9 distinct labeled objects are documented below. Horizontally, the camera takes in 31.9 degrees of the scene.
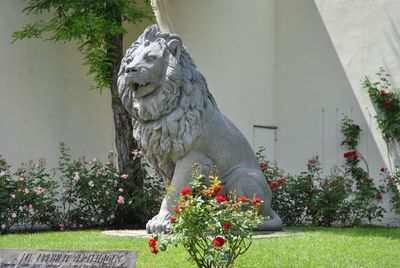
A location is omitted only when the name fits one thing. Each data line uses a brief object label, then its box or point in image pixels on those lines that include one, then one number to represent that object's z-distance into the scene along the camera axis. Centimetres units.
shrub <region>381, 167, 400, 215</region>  1098
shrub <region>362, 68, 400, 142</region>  1138
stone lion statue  708
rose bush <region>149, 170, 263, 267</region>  470
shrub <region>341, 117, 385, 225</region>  1020
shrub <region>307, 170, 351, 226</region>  999
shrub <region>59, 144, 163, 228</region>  1037
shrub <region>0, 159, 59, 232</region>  977
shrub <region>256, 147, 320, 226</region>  1023
